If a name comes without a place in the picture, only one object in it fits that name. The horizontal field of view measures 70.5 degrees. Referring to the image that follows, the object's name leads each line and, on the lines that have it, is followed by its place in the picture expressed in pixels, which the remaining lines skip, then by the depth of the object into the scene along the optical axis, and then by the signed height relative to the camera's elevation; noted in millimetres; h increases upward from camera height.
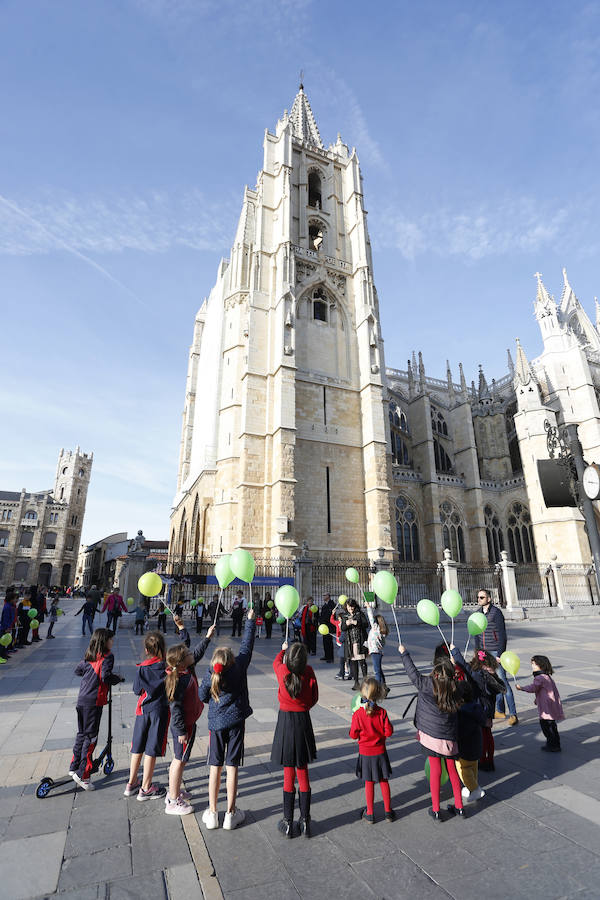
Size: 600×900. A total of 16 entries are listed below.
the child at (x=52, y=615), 13556 -903
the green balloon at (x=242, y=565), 4633 +211
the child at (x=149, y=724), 3430 -1079
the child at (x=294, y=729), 2994 -1022
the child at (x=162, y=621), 14648 -1177
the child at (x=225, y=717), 3090 -945
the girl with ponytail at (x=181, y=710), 3254 -974
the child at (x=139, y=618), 14070 -1055
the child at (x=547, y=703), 4355 -1161
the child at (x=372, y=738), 3115 -1081
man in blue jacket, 5723 -645
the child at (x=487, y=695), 3872 -972
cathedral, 21328 +9992
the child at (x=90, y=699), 3654 -968
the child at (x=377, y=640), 6762 -852
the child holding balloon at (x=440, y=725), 3182 -1032
